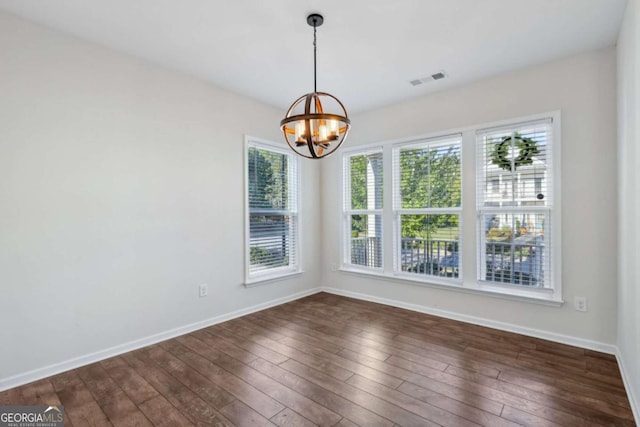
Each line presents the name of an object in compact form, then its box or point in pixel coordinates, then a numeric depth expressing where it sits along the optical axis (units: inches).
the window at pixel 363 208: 178.7
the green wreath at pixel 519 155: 128.8
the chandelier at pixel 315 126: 84.4
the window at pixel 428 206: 150.7
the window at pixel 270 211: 162.6
